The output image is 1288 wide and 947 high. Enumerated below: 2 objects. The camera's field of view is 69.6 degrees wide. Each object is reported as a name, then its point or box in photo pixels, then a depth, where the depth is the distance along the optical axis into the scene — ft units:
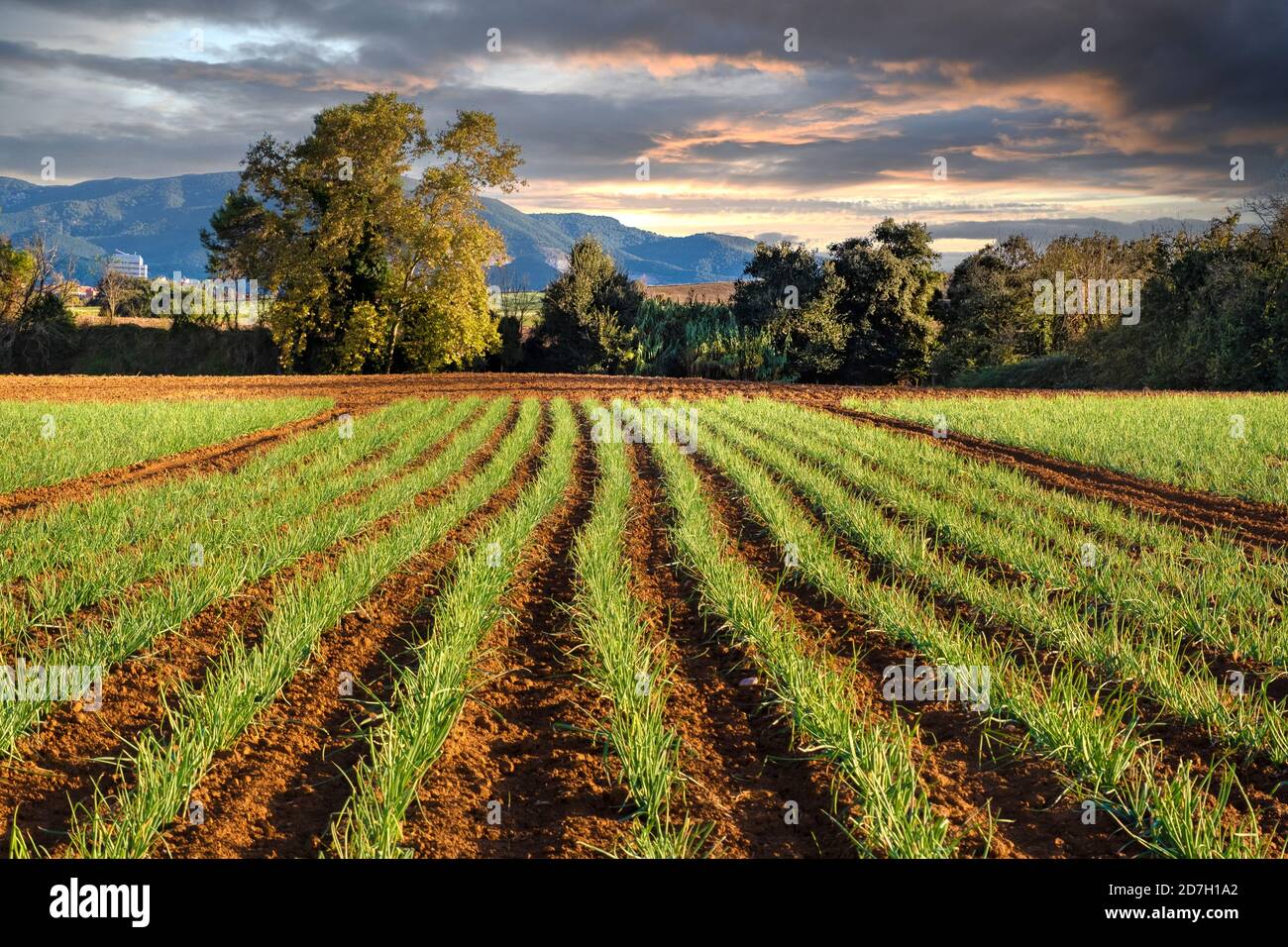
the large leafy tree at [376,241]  102.32
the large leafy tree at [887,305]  122.11
